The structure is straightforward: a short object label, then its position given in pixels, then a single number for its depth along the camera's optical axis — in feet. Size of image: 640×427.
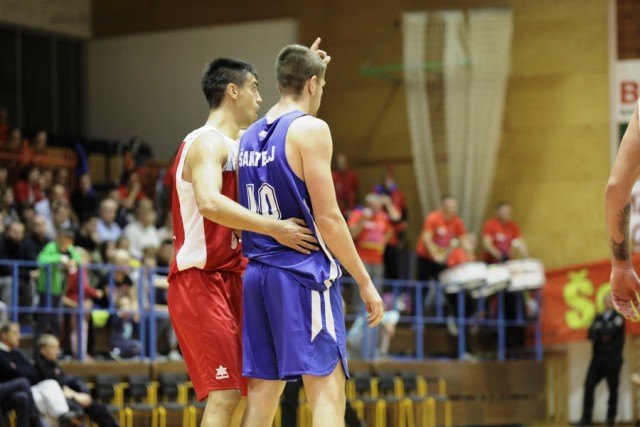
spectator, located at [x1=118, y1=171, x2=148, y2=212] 57.62
